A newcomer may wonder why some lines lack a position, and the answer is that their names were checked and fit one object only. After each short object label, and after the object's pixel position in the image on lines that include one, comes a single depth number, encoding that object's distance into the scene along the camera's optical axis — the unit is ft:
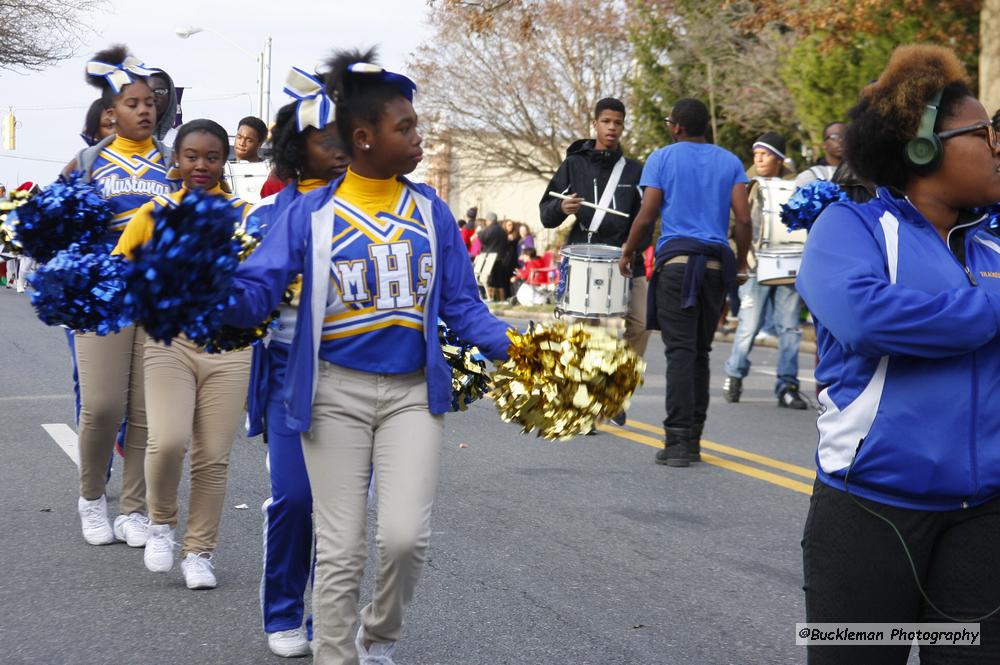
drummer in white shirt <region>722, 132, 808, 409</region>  37.06
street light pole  117.60
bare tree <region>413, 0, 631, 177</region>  119.24
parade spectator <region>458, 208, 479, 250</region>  98.40
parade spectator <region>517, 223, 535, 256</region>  97.53
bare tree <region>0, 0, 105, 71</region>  113.19
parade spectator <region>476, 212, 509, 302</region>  87.40
